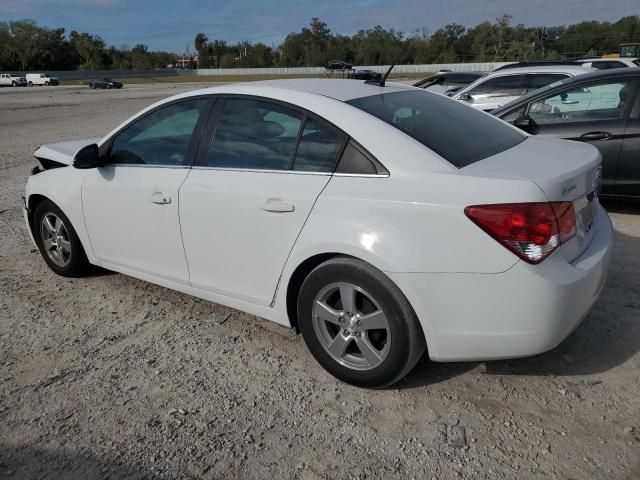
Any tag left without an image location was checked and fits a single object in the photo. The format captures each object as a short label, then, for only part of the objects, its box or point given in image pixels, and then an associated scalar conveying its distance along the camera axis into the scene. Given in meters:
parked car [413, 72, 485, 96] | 13.80
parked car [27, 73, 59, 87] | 66.25
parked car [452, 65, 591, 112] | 9.30
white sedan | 2.50
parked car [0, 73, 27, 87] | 65.50
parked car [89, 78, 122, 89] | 57.38
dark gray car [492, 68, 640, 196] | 5.51
